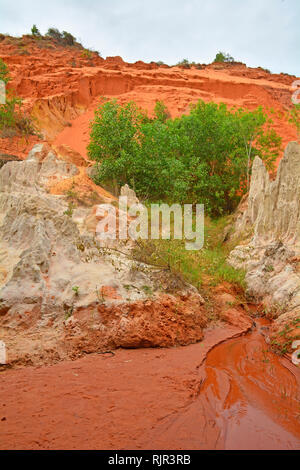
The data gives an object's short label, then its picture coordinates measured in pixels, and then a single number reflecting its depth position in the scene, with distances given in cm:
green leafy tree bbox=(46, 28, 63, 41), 3872
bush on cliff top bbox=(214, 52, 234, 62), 4350
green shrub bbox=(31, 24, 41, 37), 3696
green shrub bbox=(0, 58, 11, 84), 2195
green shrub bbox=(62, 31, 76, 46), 3875
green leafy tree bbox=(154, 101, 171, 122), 2401
